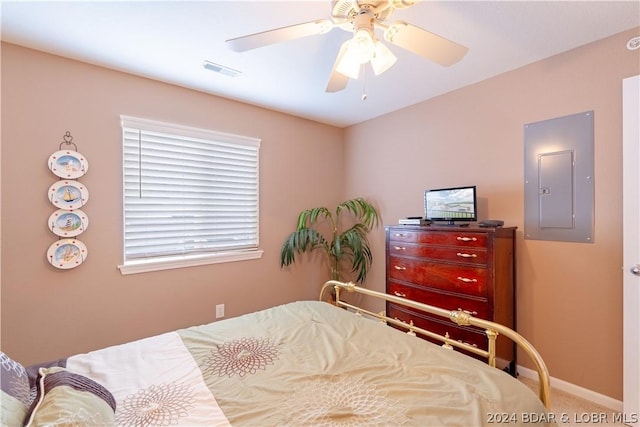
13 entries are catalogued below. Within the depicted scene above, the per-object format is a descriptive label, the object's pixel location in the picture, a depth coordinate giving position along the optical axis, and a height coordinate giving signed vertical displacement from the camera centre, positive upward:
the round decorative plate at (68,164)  2.12 +0.39
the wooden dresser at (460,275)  2.13 -0.48
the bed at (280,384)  0.95 -0.68
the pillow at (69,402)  0.80 -0.59
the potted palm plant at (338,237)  3.39 -0.26
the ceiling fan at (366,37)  1.31 +0.86
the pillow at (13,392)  0.81 -0.57
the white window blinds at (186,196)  2.50 +0.19
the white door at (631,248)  1.80 -0.21
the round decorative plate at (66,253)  2.12 -0.29
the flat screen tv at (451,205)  2.41 +0.10
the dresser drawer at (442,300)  2.14 -0.69
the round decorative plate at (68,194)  2.12 +0.16
